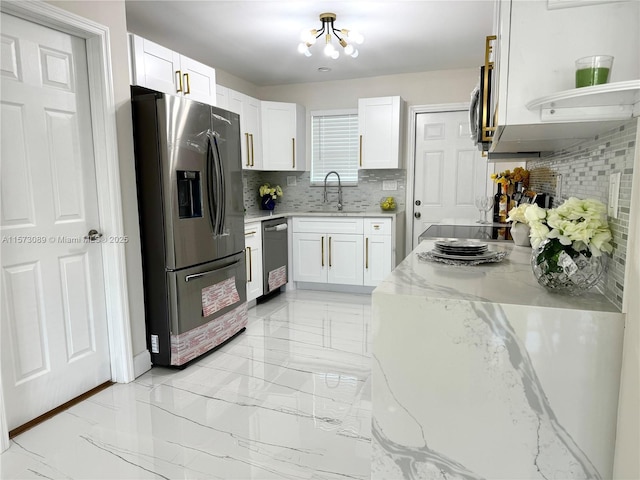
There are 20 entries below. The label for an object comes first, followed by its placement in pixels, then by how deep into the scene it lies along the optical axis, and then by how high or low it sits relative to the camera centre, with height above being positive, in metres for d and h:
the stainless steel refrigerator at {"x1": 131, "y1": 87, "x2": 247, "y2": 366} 2.60 -0.18
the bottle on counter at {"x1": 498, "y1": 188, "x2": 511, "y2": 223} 3.59 -0.16
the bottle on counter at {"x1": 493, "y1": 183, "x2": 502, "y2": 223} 3.81 -0.19
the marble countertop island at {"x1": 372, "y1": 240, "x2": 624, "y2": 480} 1.10 -0.55
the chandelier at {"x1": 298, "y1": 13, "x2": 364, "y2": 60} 3.06 +1.16
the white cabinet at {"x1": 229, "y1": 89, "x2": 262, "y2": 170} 4.33 +0.71
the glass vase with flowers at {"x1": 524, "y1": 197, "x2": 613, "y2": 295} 1.13 -0.16
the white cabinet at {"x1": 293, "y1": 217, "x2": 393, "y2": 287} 4.51 -0.67
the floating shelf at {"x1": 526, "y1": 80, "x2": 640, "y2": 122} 0.92 +0.21
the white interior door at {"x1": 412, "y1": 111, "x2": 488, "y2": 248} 4.76 +0.21
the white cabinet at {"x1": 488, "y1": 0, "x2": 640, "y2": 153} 1.05 +0.35
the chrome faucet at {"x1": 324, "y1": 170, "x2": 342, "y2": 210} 5.20 +0.03
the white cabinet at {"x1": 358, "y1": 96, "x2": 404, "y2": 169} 4.61 +0.67
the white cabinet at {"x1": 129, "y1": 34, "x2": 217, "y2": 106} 2.71 +0.87
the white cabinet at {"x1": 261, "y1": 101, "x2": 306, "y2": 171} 4.84 +0.66
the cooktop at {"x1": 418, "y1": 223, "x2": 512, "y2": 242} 2.59 -0.29
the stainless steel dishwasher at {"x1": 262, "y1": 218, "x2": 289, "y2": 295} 4.31 -0.68
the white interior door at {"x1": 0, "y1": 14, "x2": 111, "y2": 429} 2.03 -0.18
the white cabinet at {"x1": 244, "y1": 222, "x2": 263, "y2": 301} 3.99 -0.66
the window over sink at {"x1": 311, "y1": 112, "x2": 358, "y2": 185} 5.14 +0.56
